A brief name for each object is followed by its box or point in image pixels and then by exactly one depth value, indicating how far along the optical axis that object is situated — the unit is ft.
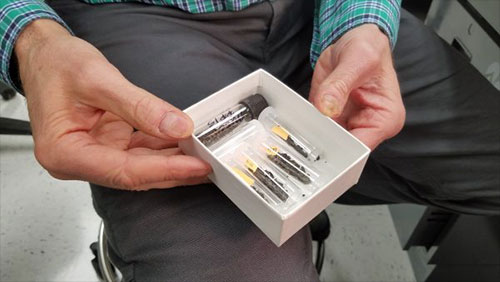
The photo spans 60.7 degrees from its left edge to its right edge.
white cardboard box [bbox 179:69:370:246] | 1.23
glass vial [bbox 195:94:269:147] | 1.59
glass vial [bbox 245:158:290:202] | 1.54
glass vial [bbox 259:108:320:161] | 1.62
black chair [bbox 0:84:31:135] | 3.34
